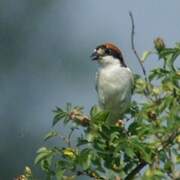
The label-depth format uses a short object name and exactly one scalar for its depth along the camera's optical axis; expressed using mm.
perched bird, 11248
